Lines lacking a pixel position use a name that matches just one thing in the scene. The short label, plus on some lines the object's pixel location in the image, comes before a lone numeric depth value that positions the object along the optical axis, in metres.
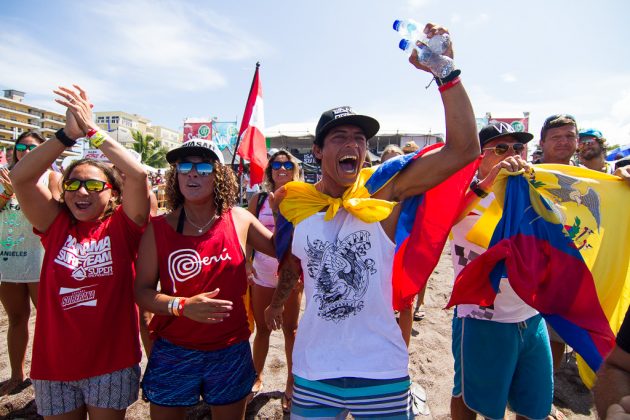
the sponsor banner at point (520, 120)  24.03
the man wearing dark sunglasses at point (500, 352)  2.18
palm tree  45.12
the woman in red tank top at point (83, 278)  2.04
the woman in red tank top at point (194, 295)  2.06
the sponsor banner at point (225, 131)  27.59
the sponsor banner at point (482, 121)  22.99
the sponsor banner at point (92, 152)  4.31
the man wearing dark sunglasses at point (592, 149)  3.91
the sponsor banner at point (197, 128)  27.38
